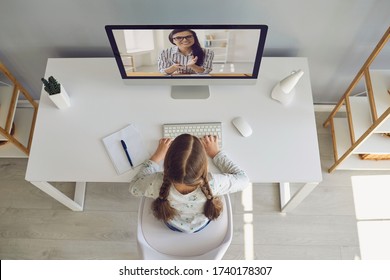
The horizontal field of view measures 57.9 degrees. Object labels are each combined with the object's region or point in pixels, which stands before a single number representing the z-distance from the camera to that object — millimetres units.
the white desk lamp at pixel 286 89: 1547
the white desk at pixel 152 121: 1527
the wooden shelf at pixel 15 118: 1958
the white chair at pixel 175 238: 1445
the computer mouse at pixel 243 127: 1563
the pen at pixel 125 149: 1528
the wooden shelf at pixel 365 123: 1738
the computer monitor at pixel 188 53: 1356
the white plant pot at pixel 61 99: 1568
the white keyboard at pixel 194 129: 1577
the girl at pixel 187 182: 1221
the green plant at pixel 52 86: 1538
